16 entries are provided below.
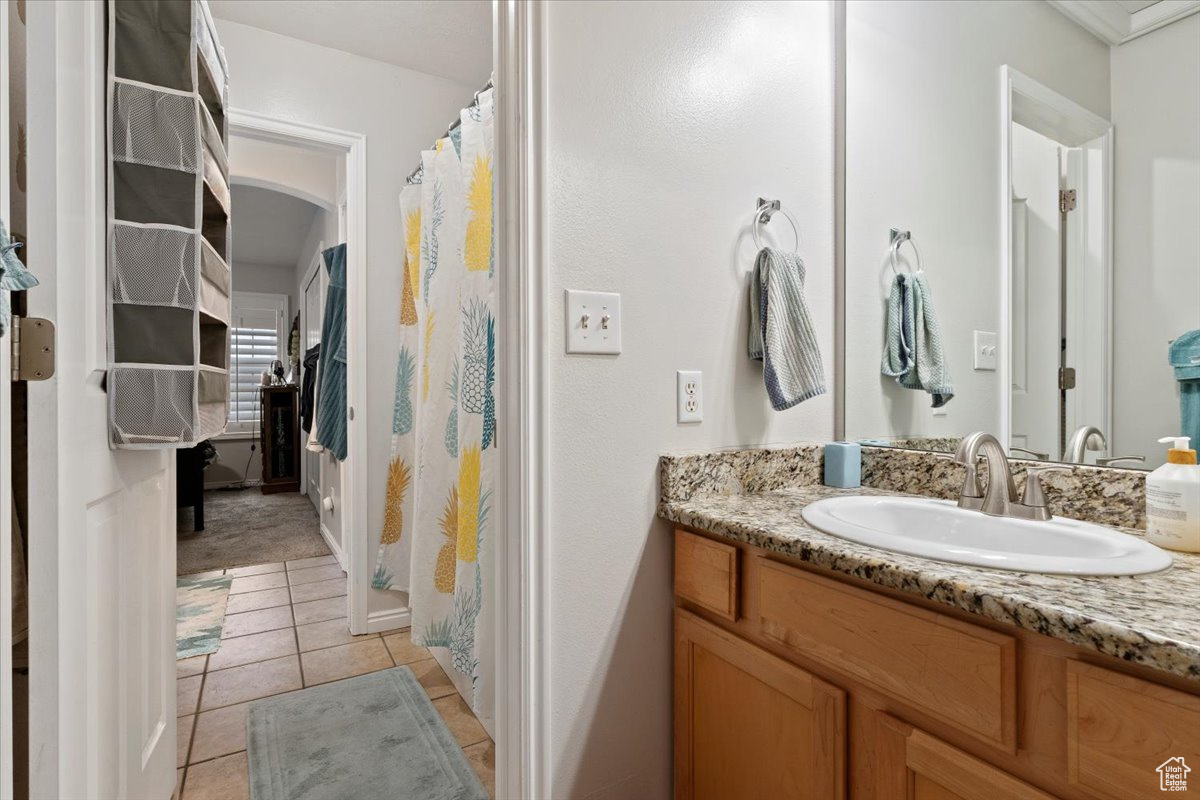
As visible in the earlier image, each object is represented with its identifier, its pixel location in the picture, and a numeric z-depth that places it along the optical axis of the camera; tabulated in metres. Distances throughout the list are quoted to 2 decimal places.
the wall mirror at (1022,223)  1.01
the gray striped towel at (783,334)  1.29
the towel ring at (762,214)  1.37
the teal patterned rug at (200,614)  2.35
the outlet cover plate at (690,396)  1.25
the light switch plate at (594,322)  1.13
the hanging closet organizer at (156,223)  1.07
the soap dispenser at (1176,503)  0.86
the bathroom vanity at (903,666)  0.60
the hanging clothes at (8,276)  0.65
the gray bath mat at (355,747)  1.53
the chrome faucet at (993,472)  1.07
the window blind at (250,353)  6.30
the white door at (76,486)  0.83
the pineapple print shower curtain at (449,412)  1.71
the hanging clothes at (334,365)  3.07
